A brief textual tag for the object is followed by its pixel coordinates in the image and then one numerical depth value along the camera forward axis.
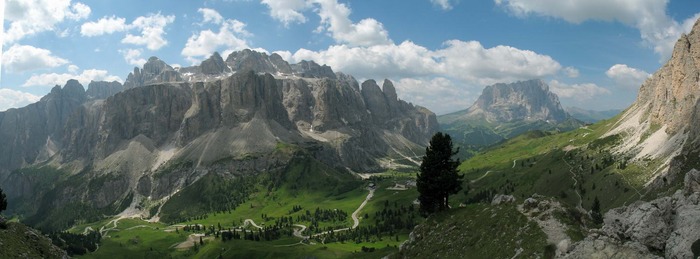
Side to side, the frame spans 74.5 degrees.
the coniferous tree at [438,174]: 70.31
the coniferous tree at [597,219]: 51.84
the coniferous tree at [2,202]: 88.81
